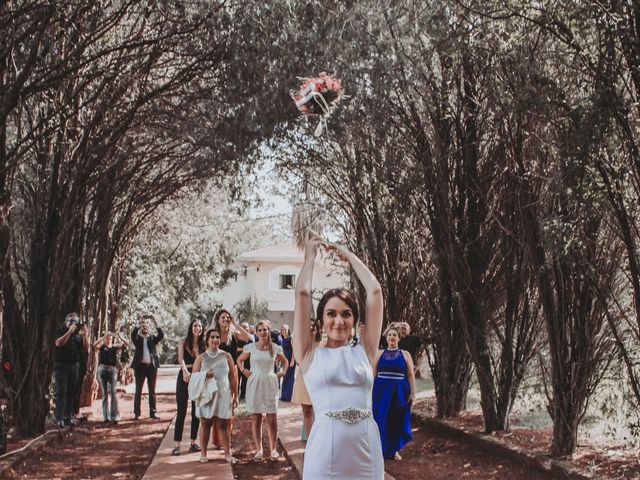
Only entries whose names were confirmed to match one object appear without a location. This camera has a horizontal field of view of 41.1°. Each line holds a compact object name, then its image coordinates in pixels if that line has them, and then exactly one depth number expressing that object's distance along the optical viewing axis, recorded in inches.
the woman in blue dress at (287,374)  692.7
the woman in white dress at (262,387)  404.2
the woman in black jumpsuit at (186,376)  426.6
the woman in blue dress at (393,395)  423.2
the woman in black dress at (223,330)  419.5
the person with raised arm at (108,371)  555.8
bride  151.3
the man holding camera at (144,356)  582.9
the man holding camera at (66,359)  495.5
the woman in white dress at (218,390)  394.9
